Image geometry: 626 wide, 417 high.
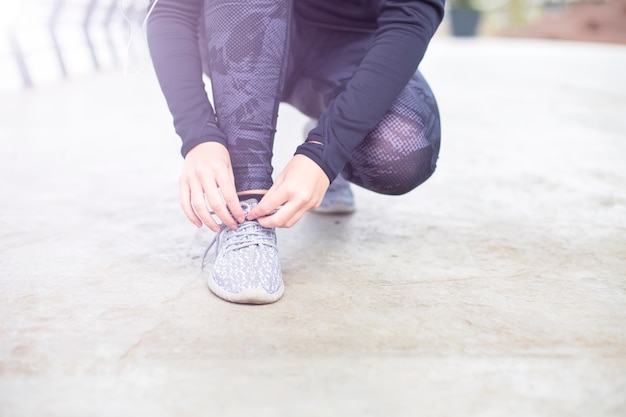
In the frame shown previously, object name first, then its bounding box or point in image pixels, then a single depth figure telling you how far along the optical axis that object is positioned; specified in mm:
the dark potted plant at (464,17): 10852
